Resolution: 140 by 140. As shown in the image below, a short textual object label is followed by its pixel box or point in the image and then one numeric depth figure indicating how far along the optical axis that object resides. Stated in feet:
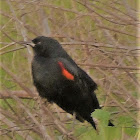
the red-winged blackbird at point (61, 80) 19.74
